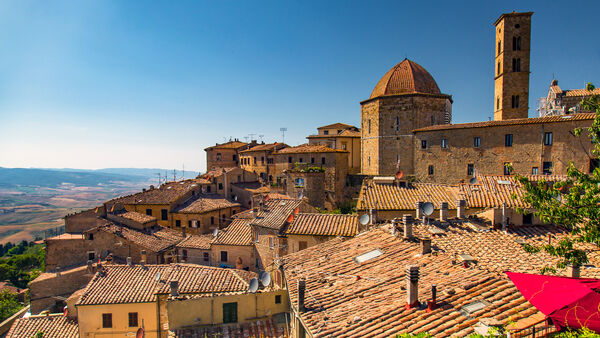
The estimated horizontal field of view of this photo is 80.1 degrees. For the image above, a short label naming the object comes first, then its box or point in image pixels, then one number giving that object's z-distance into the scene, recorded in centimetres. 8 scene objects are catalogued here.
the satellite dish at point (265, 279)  1526
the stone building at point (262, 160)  5434
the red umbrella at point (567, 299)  592
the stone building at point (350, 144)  5272
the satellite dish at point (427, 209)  1501
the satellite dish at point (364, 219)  1743
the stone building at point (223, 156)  6488
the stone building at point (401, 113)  4066
